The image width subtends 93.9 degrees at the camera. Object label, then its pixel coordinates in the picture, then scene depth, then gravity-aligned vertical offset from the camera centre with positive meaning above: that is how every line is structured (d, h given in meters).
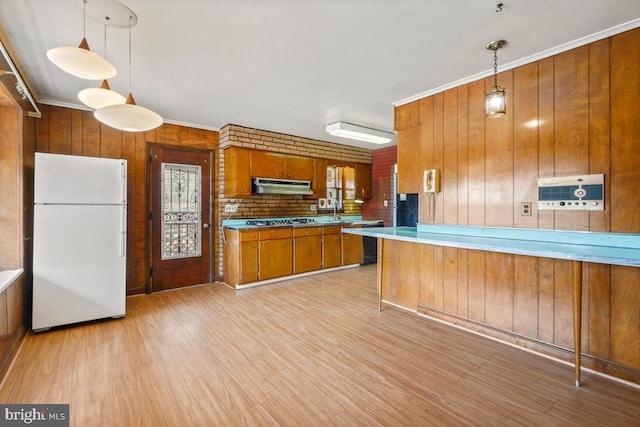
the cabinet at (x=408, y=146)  3.62 +0.82
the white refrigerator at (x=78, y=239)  3.00 -0.29
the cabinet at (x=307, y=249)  5.18 -0.66
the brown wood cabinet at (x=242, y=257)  4.54 -0.69
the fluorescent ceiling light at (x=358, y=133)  4.60 +1.29
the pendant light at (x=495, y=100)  2.40 +0.91
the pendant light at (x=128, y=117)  1.79 +0.60
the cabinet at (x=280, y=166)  4.96 +0.82
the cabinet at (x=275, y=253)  4.78 -0.67
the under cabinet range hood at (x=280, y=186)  4.95 +0.45
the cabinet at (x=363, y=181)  6.69 +0.72
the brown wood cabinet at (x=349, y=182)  6.43 +0.65
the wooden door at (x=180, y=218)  4.43 -0.09
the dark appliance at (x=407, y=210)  6.08 +0.05
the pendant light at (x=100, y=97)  1.93 +0.76
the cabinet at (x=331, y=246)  5.59 -0.65
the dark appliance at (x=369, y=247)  6.25 -0.75
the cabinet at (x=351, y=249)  5.91 -0.75
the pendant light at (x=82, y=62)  1.48 +0.78
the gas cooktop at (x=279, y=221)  5.16 -0.17
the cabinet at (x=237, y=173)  4.74 +0.62
